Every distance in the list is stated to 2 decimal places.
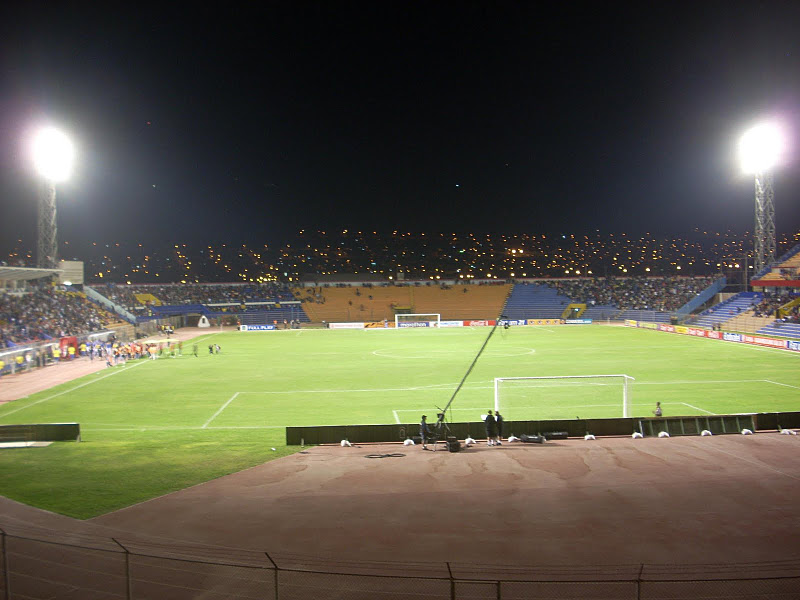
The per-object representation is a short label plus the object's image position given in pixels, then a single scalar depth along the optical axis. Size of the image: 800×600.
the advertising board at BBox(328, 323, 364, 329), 76.31
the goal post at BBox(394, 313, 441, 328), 76.81
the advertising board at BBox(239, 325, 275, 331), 73.12
